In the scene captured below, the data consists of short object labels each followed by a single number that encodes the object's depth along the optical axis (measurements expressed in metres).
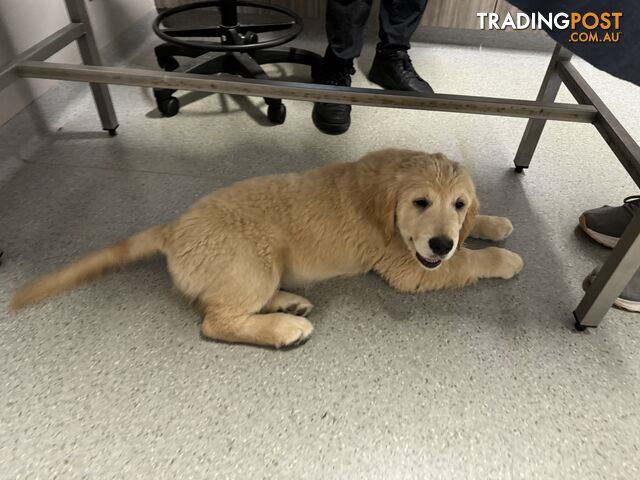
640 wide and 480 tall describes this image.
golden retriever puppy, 0.90
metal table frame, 0.93
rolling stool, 1.57
